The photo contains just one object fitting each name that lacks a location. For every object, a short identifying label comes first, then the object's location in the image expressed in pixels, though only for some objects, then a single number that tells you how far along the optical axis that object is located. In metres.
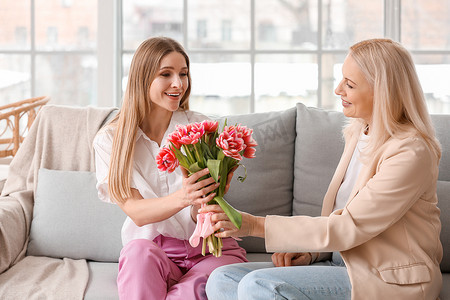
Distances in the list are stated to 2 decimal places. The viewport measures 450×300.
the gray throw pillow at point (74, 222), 2.44
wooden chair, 3.54
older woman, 1.64
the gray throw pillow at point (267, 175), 2.47
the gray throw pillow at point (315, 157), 2.44
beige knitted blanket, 2.31
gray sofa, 2.45
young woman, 1.95
